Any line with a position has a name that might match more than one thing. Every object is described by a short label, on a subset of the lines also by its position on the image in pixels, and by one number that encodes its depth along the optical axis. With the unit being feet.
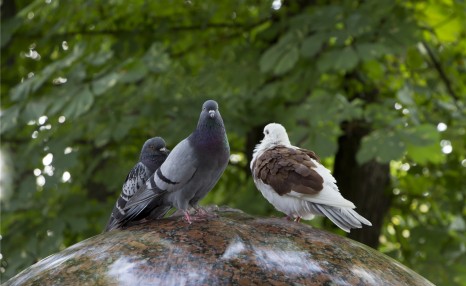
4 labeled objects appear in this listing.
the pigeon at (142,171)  23.46
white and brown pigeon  22.72
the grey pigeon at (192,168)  21.91
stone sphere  18.88
